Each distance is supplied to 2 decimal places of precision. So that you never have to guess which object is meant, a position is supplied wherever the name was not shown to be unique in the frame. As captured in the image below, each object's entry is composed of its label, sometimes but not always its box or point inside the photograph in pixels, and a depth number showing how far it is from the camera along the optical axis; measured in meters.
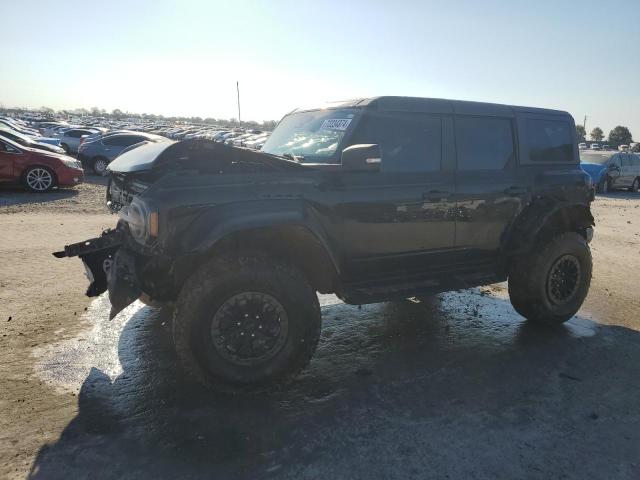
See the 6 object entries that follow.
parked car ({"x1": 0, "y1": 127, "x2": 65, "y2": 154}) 14.06
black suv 3.40
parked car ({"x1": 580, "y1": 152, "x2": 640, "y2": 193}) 19.19
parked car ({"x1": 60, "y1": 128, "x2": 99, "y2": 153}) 24.34
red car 12.34
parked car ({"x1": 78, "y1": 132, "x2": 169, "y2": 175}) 17.70
